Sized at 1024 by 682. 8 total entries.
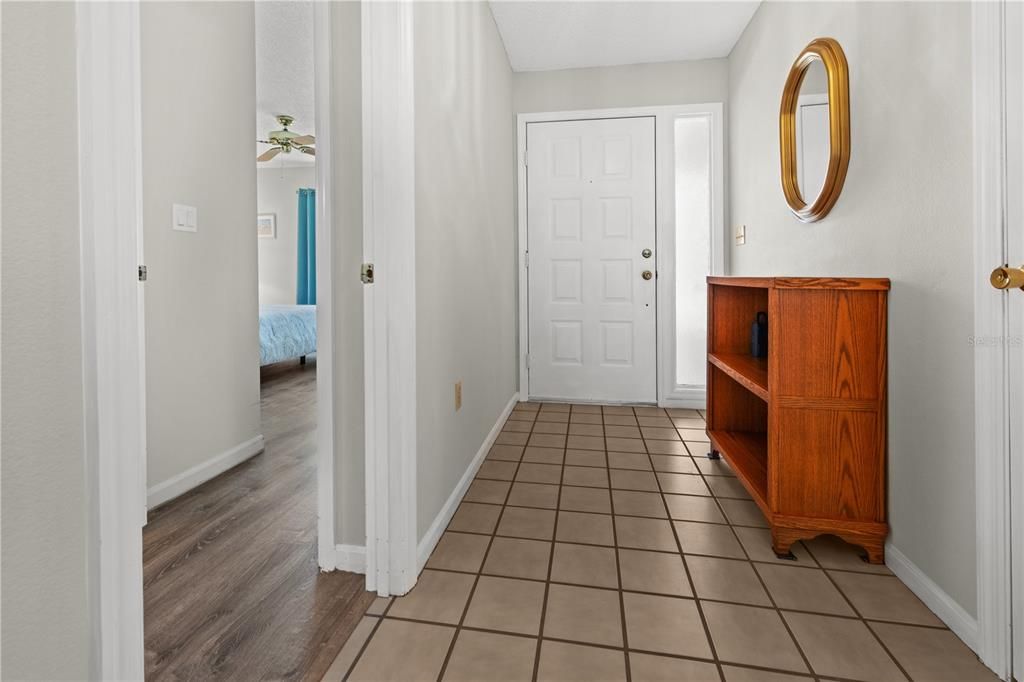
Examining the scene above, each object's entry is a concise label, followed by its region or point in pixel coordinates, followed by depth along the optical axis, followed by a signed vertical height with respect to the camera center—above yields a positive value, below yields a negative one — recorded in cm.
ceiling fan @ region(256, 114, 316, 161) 471 +201
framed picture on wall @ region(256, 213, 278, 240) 727 +163
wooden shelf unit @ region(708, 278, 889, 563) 158 -24
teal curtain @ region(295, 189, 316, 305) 702 +119
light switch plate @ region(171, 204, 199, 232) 205 +50
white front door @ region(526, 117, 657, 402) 358 +55
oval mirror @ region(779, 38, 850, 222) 186 +82
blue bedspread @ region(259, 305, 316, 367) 419 +5
